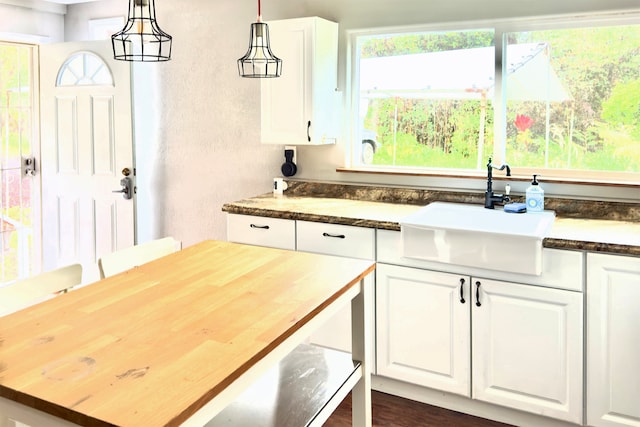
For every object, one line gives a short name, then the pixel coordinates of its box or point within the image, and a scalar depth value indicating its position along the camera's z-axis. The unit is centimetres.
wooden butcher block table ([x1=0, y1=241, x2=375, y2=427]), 115
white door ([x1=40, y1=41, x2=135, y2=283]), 407
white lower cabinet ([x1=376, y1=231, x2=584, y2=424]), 247
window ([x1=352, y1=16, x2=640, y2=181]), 292
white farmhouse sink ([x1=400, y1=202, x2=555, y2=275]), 241
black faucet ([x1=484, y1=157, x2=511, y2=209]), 303
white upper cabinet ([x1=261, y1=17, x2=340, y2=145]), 329
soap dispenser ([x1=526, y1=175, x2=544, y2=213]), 292
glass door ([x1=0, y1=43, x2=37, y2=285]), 420
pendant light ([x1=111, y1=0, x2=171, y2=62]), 390
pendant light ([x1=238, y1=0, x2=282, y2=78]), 214
